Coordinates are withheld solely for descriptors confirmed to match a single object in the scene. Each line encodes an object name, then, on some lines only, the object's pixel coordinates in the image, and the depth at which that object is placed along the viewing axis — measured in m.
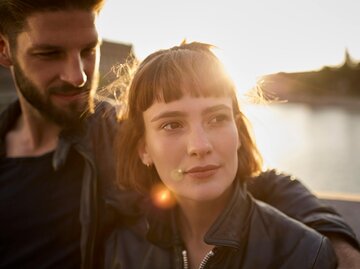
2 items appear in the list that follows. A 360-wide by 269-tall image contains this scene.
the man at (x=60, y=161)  0.65
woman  0.47
